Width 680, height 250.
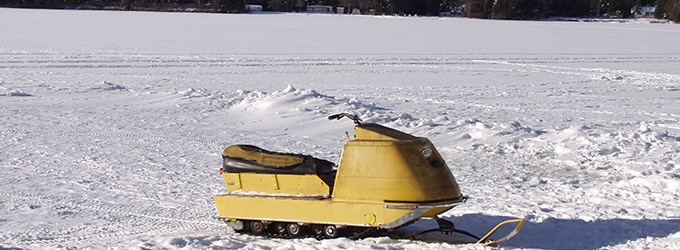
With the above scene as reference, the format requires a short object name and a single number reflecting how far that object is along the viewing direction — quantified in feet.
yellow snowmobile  19.61
